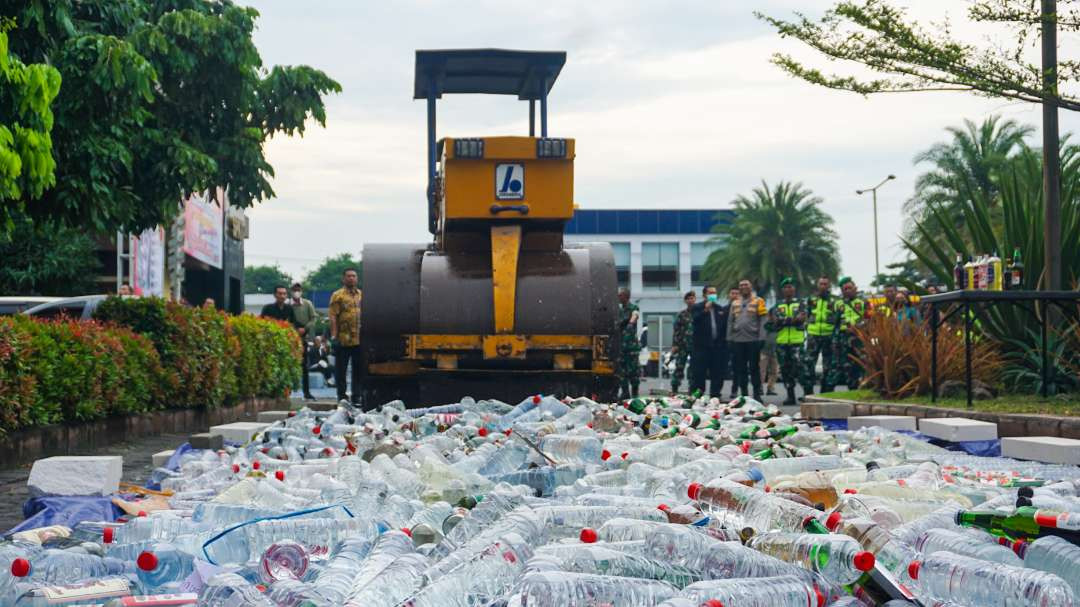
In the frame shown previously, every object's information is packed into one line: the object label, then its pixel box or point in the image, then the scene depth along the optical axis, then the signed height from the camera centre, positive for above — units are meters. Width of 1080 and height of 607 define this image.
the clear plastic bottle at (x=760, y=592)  3.96 -0.80
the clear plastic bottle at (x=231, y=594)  4.02 -0.82
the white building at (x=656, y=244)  84.56 +6.86
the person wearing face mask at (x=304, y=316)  21.83 +0.49
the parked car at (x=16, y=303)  18.45 +0.61
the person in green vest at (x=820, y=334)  18.02 +0.14
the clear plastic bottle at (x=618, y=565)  4.33 -0.78
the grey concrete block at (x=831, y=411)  11.96 -0.65
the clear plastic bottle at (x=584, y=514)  5.24 -0.73
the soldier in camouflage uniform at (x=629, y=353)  20.14 -0.16
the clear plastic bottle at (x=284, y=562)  4.46 -0.80
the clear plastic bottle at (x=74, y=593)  4.11 -0.84
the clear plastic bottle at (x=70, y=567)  4.71 -0.86
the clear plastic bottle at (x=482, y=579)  4.14 -0.82
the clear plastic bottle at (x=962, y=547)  4.56 -0.76
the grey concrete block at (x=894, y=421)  10.38 -0.66
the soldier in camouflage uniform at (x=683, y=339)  20.86 +0.07
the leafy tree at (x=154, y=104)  10.62 +2.51
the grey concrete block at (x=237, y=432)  10.04 -0.72
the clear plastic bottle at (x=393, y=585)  4.06 -0.83
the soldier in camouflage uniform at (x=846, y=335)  17.64 +0.12
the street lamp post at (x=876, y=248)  62.88 +5.37
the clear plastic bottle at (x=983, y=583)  3.98 -0.80
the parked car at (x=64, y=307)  16.28 +0.49
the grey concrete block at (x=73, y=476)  6.77 -0.73
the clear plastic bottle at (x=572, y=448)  8.05 -0.70
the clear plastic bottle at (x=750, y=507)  5.20 -0.73
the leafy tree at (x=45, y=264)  26.55 +1.74
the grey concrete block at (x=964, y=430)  9.53 -0.67
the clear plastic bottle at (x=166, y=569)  4.47 -0.82
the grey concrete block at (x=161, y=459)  8.77 -0.82
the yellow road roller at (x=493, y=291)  12.29 +0.53
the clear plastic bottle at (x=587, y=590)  3.95 -0.80
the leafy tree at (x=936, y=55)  12.61 +3.03
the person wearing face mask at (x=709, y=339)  20.66 +0.08
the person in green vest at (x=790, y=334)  18.09 +0.14
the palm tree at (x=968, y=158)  46.19 +7.16
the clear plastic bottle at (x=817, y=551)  4.34 -0.75
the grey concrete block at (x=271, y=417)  12.12 -0.72
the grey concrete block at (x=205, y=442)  9.51 -0.75
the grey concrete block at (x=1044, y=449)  8.20 -0.72
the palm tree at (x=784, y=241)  64.44 +5.38
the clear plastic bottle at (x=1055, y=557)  4.45 -0.78
